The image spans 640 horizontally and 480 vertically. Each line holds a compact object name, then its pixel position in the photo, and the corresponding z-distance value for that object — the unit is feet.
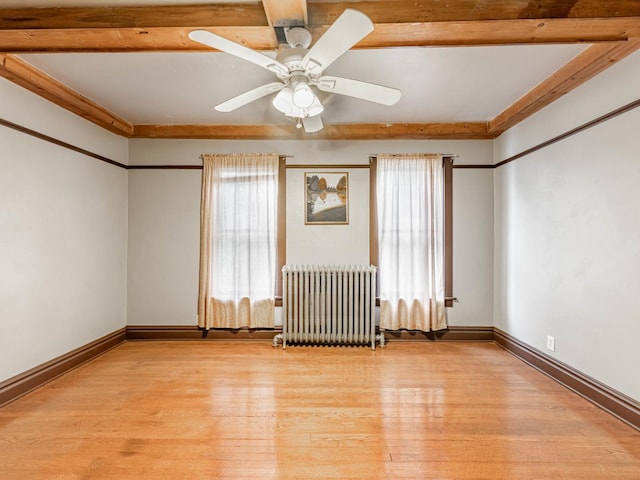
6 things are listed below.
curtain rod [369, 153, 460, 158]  13.88
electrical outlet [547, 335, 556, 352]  10.19
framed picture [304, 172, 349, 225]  14.02
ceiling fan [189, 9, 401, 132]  5.32
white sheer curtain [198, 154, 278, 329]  13.70
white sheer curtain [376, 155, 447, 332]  13.57
